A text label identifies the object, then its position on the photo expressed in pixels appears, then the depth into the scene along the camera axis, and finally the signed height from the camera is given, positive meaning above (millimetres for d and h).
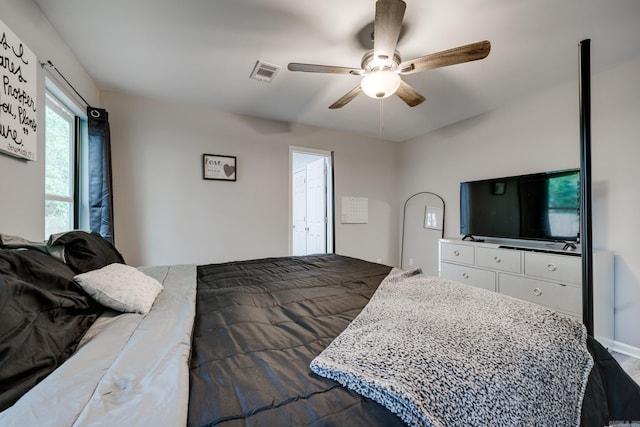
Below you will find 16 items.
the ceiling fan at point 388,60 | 1350 +966
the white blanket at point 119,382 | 517 -401
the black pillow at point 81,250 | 1204 -173
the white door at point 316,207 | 4086 +135
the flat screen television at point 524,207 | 2387 +93
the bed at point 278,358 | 596 -413
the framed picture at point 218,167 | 3139 +589
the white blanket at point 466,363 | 645 -420
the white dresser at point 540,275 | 2168 -561
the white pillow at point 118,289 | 1095 -326
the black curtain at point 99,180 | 2379 +321
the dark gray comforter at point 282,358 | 605 -440
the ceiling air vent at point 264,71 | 2232 +1277
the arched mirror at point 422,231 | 3885 -232
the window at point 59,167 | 1984 +399
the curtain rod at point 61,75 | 1664 +985
